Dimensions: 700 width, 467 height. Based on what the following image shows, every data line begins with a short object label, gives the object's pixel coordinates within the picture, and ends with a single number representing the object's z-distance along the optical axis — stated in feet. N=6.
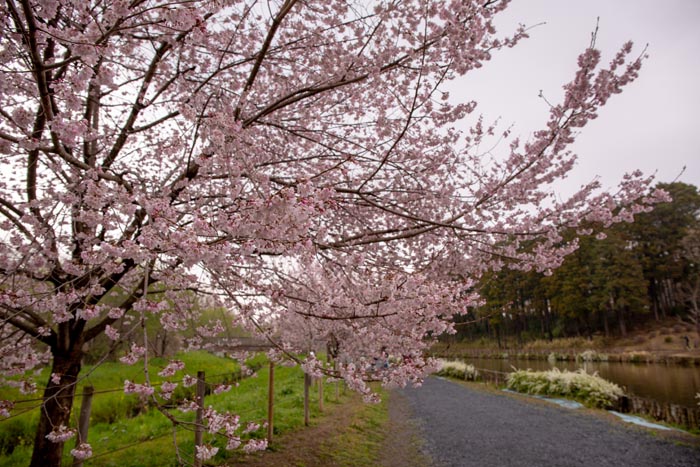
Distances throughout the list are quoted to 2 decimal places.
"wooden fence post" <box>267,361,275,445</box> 24.80
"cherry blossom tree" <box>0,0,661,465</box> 9.31
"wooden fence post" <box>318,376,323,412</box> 37.23
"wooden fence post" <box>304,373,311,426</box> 31.18
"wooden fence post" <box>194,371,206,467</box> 17.02
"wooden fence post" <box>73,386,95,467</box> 15.69
